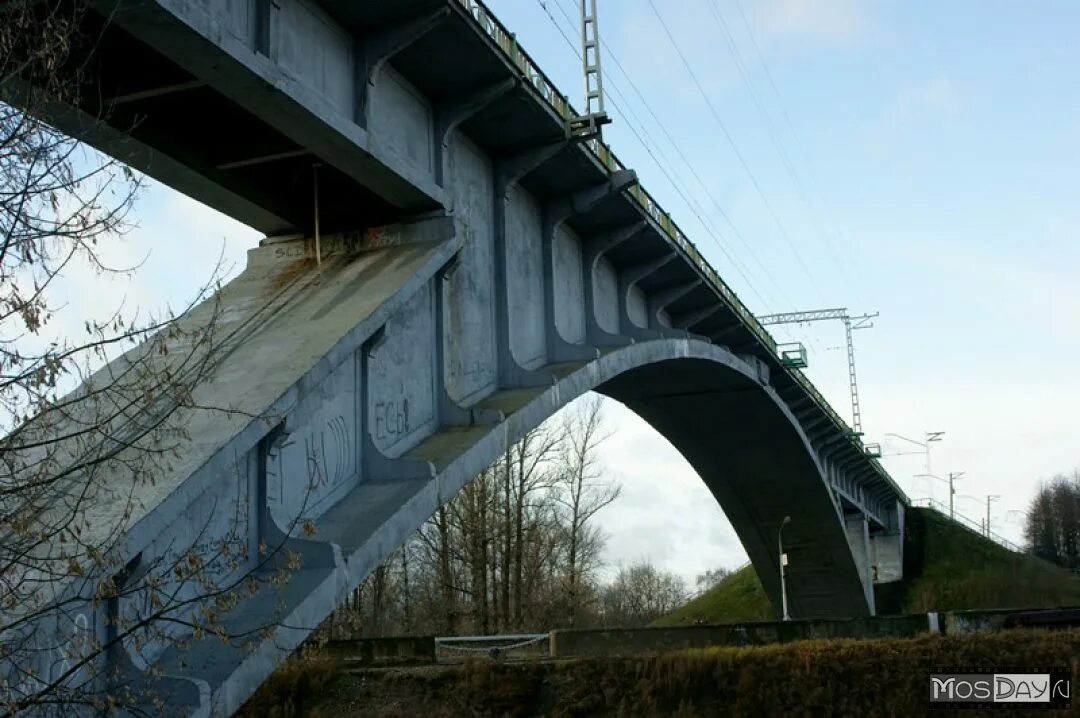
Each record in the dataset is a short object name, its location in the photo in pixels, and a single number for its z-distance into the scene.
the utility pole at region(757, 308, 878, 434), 68.38
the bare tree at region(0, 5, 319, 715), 6.58
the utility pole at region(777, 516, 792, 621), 43.52
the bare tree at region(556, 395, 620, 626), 41.72
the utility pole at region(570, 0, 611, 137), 15.81
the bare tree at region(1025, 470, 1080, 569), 125.62
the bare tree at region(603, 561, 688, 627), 75.12
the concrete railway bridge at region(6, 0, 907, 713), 9.40
